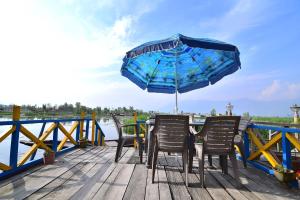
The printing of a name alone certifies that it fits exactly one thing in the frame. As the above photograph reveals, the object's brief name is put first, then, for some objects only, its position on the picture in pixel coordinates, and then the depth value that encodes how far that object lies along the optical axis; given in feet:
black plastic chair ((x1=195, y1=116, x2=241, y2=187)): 8.75
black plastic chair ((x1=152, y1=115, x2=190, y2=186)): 9.02
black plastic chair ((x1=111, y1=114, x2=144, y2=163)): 12.84
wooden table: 10.47
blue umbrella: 15.07
